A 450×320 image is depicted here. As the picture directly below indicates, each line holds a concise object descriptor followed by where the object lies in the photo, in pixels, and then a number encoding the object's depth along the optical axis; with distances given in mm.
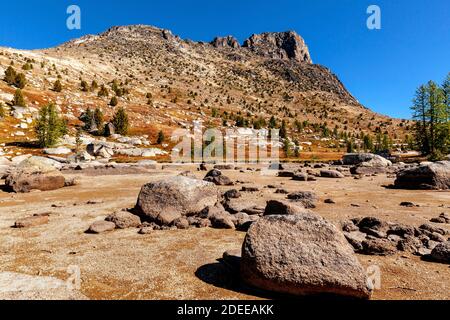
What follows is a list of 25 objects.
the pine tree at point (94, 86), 103125
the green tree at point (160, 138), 73438
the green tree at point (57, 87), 85875
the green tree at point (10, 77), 78938
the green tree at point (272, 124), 117256
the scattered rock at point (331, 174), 33406
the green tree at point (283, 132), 107244
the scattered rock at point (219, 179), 26375
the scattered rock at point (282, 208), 11588
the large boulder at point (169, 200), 13016
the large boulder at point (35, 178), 22516
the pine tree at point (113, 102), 92750
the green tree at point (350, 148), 84562
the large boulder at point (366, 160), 43750
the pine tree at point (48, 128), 55031
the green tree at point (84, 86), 99644
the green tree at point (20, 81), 78625
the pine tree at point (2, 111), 60119
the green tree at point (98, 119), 73062
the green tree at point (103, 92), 99538
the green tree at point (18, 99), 66750
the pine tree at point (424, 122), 64688
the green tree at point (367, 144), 98000
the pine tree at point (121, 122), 74562
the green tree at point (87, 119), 73375
